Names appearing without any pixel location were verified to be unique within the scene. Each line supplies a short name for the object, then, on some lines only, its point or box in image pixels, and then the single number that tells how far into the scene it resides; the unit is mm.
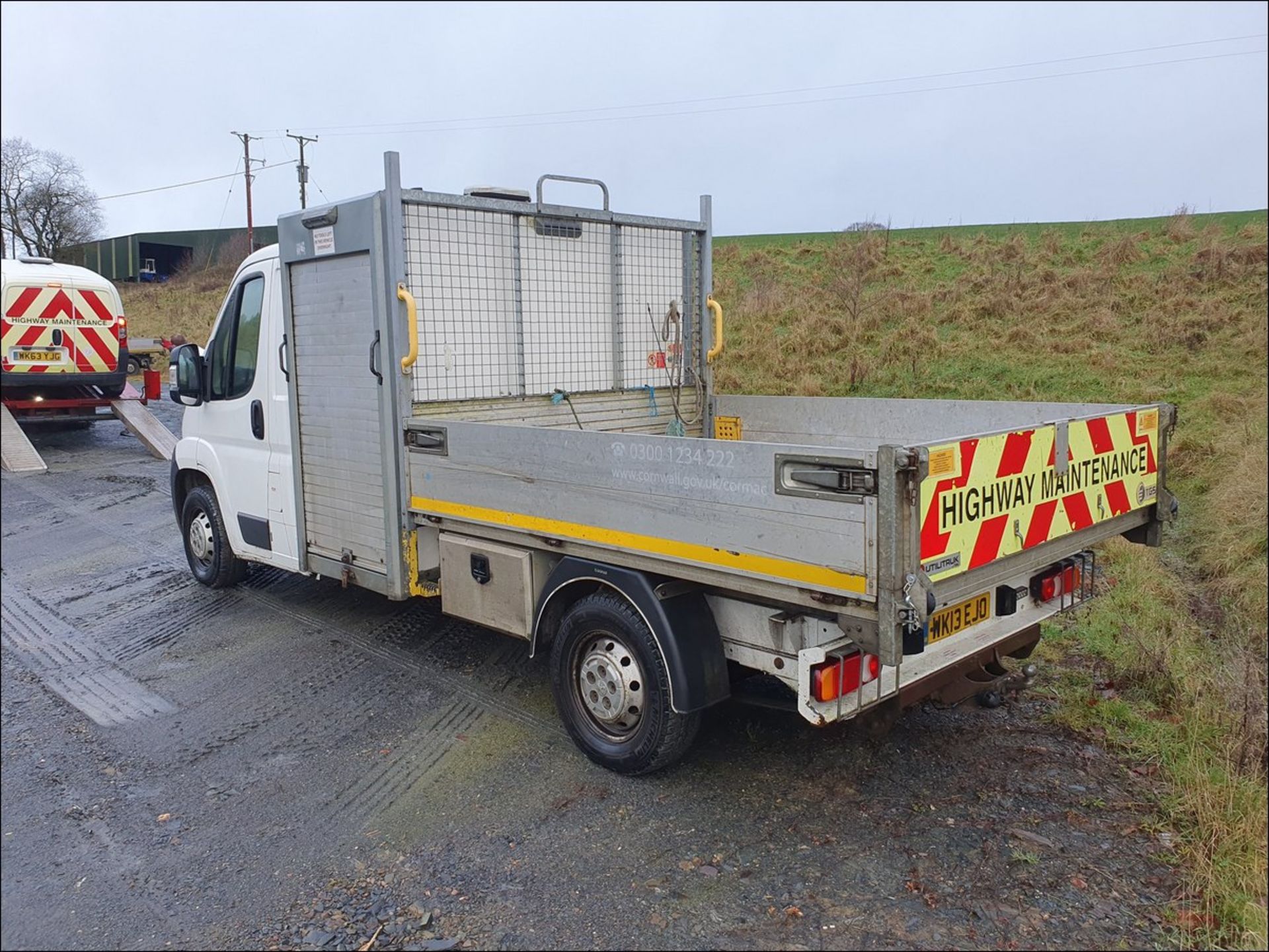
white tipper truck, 3600
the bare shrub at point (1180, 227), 19594
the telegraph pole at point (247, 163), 32531
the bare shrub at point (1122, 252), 19031
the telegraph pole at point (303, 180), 37562
